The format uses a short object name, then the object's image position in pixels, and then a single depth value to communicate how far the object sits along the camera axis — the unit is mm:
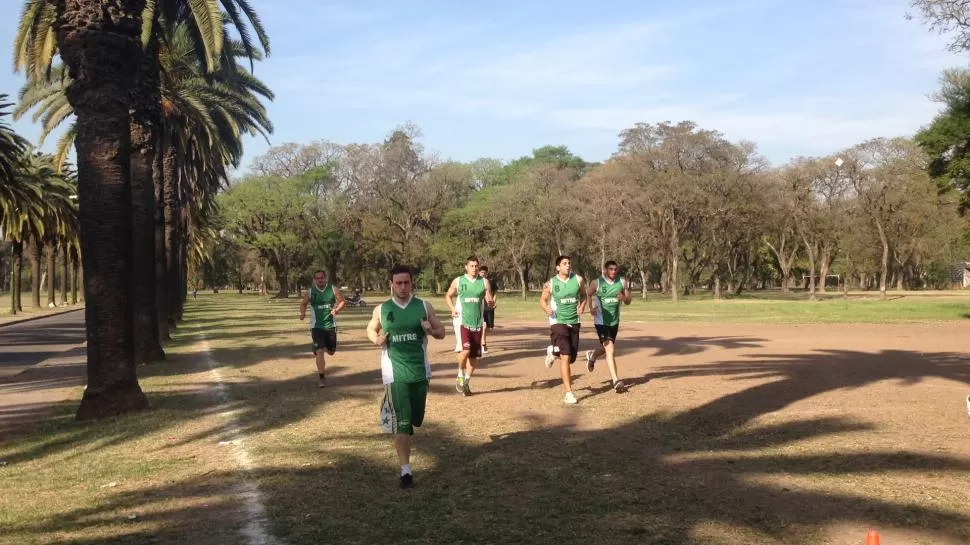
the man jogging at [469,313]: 11328
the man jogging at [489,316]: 17531
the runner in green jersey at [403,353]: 6281
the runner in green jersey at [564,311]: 10336
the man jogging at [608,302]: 11242
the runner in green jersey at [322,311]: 12492
